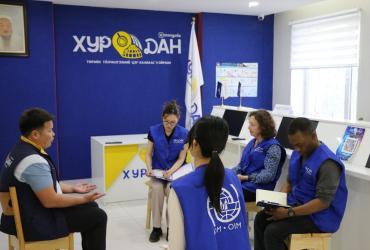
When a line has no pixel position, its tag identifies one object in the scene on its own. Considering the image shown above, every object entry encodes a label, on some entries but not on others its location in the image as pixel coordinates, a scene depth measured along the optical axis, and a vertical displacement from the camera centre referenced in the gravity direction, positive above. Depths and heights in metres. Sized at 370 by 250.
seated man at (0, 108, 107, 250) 2.19 -0.59
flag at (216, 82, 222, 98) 5.16 -0.07
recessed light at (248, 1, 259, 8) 5.02 +1.01
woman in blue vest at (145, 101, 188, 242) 3.51 -0.58
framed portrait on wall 4.66 +0.64
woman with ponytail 1.43 -0.42
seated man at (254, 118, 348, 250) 2.28 -0.62
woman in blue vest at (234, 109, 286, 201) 2.88 -0.51
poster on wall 5.98 +0.12
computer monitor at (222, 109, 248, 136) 4.15 -0.36
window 4.95 +0.27
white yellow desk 4.45 -0.91
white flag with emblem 5.63 +0.05
